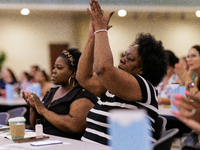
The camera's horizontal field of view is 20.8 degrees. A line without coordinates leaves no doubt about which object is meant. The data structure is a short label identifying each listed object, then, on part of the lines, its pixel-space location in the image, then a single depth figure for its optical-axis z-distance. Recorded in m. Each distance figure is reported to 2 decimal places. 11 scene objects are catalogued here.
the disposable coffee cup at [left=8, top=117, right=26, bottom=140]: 3.22
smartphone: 2.97
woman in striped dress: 2.78
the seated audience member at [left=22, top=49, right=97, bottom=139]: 3.83
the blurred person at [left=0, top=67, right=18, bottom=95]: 12.05
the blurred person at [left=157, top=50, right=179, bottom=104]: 6.10
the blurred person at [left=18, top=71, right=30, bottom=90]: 11.93
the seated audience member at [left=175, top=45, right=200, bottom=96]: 5.78
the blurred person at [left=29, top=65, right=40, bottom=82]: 14.13
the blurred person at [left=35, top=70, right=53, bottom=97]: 9.76
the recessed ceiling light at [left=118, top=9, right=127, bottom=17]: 15.98
